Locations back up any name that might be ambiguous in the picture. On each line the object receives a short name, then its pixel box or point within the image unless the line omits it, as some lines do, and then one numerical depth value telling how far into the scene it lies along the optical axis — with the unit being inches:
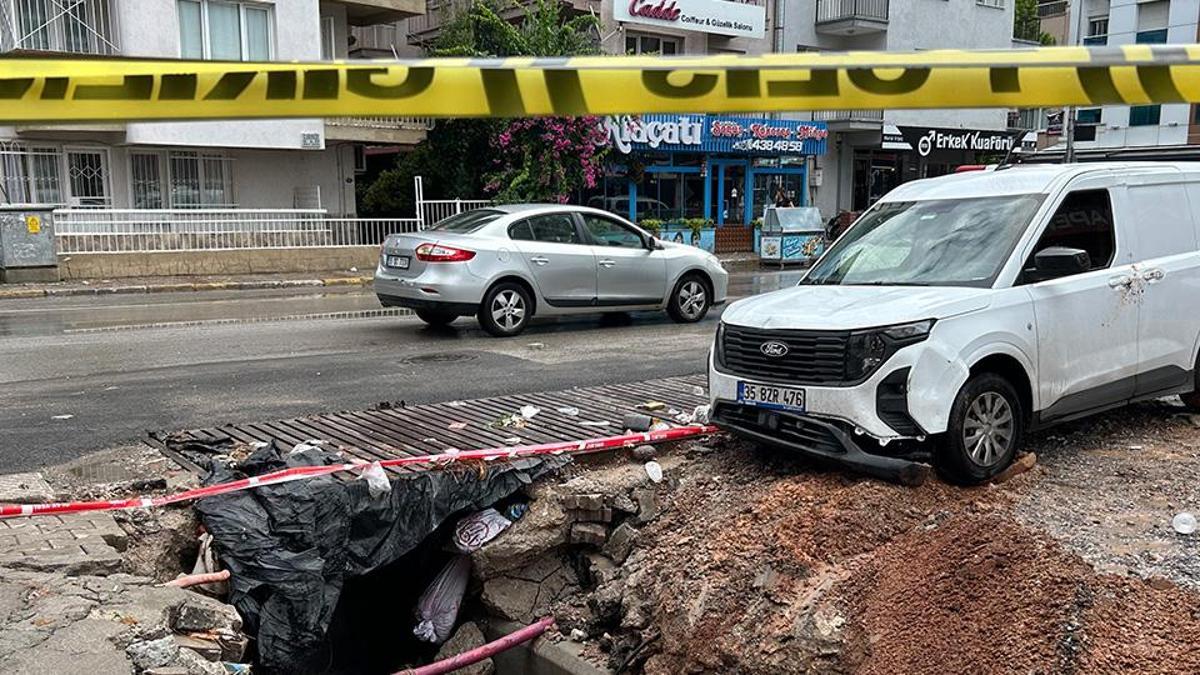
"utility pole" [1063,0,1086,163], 332.2
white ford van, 208.5
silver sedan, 454.9
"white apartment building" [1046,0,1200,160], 1656.0
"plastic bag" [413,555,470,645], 253.8
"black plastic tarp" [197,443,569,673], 210.8
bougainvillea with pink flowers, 917.2
